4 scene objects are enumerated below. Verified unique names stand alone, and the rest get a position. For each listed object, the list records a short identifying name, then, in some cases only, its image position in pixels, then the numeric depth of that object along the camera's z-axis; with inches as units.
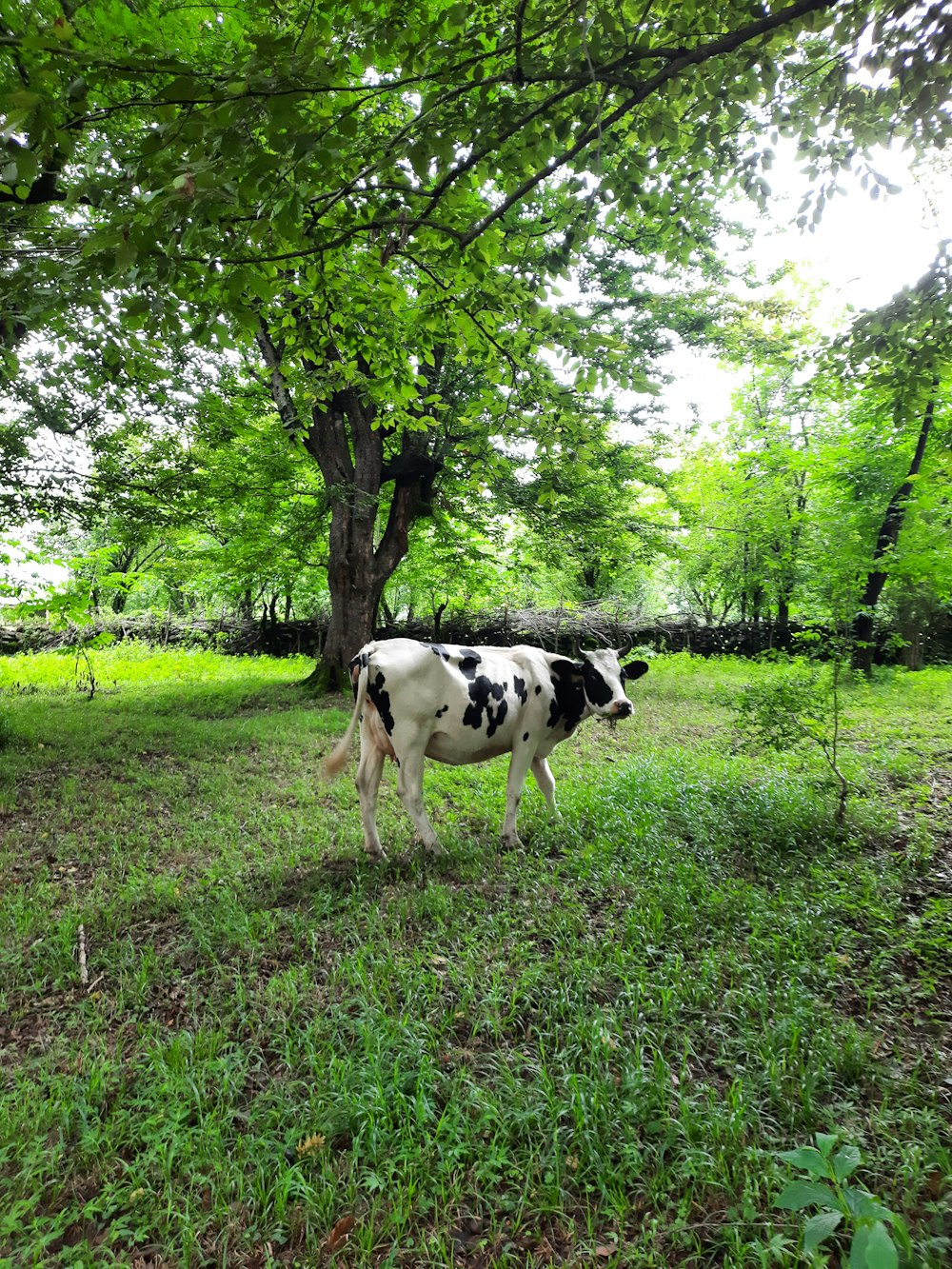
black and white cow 205.9
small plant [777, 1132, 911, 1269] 58.2
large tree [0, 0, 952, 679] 85.4
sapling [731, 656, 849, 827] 242.2
